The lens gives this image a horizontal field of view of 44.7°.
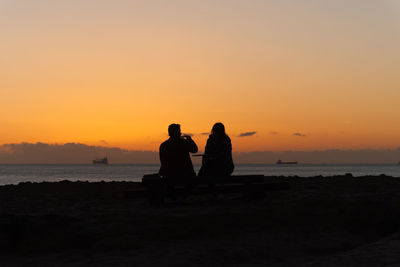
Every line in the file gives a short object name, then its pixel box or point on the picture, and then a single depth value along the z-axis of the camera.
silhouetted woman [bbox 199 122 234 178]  11.21
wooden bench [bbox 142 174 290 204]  10.67
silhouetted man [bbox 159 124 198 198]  10.79
